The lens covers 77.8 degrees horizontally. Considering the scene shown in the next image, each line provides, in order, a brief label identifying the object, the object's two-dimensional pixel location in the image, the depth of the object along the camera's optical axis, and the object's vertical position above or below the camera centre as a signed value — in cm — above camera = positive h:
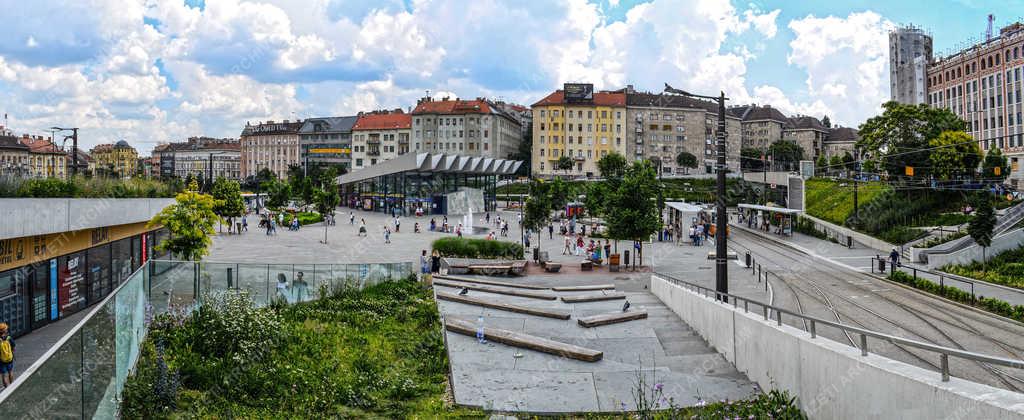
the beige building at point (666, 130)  12188 +1607
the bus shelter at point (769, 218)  4691 -52
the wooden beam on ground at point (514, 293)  1934 -249
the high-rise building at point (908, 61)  9494 +2404
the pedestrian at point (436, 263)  2731 -213
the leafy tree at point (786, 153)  13225 +1238
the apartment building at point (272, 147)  15525 +1680
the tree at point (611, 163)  10288 +816
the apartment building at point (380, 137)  13150 +1624
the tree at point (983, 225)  2655 -61
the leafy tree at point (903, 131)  4675 +657
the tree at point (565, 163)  11356 +896
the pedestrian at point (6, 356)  1048 -233
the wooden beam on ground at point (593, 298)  1858 -253
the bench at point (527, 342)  1079 -234
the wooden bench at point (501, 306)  1505 -238
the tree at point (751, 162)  12800 +1034
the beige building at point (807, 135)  15162 +1849
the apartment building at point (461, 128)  12418 +1704
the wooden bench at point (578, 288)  2208 -263
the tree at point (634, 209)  3114 +18
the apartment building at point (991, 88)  6938 +1481
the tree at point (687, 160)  11825 +980
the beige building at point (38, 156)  8569 +859
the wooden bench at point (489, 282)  2358 -258
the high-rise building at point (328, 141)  14450 +1696
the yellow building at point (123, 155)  12975 +1385
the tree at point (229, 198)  4825 +133
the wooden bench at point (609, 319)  1400 -241
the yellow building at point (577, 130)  11919 +1565
